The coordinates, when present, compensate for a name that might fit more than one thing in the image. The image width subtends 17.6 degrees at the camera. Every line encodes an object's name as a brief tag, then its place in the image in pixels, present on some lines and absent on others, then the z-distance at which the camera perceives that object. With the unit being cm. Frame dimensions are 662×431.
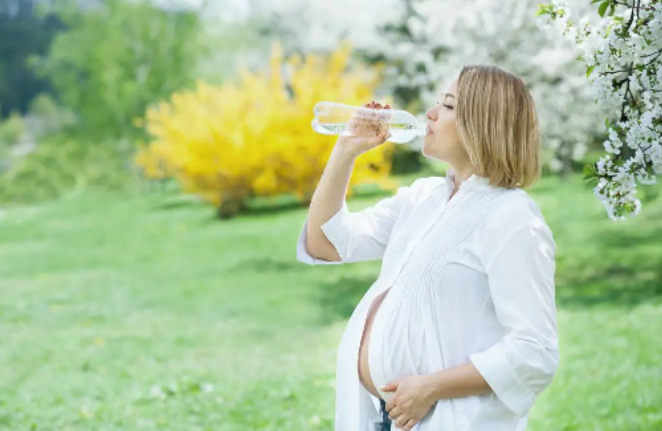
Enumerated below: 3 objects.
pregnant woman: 345
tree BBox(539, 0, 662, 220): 366
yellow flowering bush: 1647
